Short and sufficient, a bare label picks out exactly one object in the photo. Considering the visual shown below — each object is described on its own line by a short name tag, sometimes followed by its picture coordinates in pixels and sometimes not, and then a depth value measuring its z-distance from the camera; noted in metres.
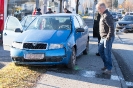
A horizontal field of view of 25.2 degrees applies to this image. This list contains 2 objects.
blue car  7.84
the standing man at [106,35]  7.69
